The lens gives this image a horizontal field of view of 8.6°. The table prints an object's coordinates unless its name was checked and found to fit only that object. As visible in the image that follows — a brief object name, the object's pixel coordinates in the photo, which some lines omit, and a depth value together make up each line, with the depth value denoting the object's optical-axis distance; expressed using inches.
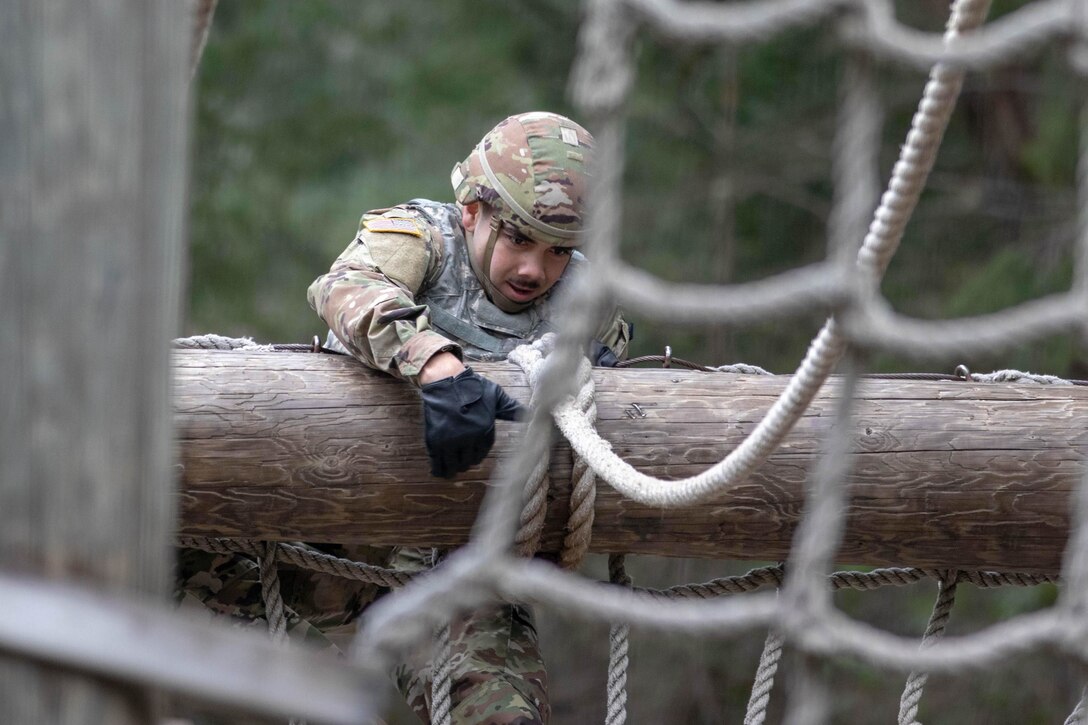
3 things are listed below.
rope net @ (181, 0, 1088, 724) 352.1
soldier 410.7
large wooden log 406.6
